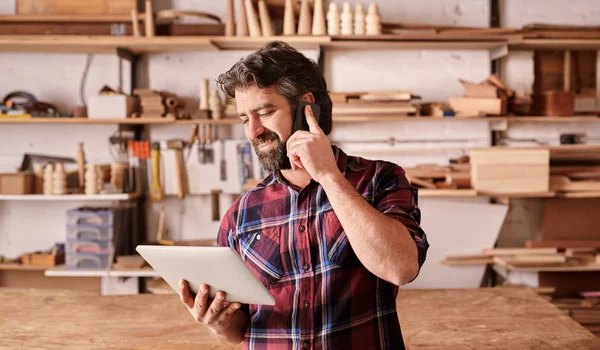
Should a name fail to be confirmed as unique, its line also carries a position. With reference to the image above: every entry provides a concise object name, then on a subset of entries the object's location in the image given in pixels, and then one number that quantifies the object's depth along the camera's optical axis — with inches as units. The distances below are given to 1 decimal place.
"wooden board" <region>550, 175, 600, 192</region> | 146.6
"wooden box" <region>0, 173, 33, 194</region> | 145.3
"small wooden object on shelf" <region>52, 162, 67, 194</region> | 146.9
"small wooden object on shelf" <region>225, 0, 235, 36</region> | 145.3
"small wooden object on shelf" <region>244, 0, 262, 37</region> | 143.5
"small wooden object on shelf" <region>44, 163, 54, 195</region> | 147.3
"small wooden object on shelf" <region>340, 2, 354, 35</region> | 144.6
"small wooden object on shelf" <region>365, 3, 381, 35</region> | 144.9
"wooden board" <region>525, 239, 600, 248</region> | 147.8
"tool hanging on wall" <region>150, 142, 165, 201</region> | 156.7
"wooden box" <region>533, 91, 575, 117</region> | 148.6
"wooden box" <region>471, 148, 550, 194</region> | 141.8
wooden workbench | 78.4
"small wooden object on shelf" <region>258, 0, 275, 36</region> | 143.8
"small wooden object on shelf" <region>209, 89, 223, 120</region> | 151.3
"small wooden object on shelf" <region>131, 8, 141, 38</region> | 145.7
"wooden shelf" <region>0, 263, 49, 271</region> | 153.1
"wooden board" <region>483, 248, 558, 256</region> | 147.3
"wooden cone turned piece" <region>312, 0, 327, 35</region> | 144.3
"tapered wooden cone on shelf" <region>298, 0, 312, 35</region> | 144.2
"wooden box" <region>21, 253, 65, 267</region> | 152.4
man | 57.9
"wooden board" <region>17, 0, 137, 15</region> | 154.3
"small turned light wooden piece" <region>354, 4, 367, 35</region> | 144.8
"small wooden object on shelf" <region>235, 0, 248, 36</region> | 144.0
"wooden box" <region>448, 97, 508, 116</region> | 142.9
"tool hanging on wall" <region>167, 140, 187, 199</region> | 156.0
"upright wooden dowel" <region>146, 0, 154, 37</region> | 145.1
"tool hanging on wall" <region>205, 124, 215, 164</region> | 157.8
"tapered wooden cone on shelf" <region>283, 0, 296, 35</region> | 144.4
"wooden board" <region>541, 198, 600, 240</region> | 150.1
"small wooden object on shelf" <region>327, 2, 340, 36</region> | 144.4
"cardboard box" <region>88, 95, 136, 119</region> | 146.4
